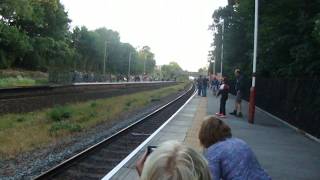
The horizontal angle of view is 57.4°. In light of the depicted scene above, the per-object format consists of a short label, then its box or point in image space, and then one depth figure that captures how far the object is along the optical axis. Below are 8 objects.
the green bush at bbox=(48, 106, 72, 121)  12.73
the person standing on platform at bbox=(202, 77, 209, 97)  25.04
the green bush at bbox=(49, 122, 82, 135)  10.09
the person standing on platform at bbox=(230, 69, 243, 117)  12.03
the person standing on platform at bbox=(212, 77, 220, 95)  28.52
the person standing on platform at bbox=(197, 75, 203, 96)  26.50
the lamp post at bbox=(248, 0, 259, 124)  10.96
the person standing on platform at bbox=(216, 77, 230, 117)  12.26
